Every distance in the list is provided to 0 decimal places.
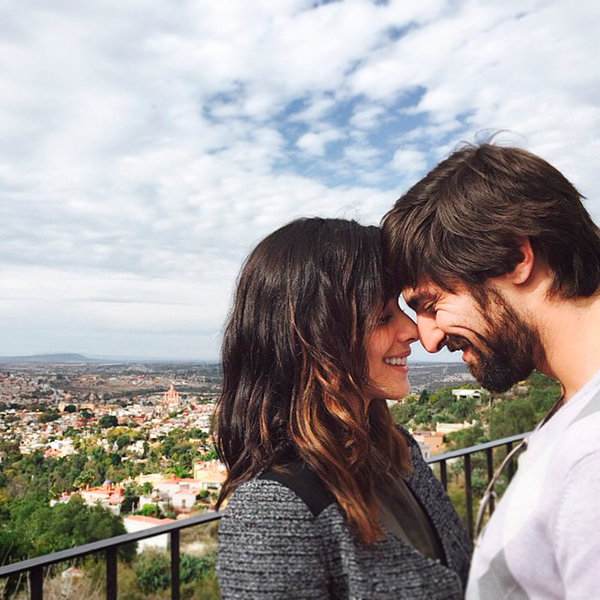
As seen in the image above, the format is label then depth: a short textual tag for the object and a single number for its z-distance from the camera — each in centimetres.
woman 90
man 121
